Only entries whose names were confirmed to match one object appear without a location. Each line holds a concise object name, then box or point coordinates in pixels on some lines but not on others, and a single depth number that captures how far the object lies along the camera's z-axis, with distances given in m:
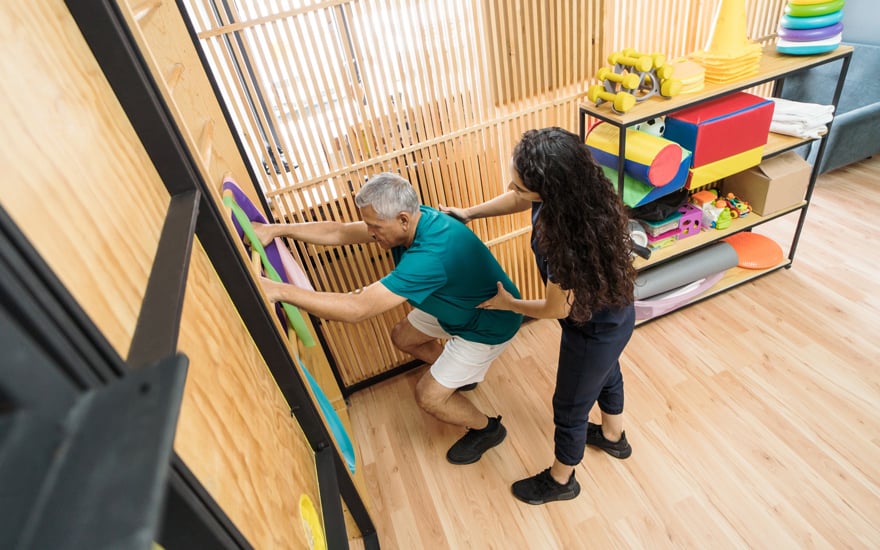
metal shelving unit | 2.14
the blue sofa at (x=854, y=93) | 3.38
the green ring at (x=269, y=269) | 1.34
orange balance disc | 2.89
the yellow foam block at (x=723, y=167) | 2.32
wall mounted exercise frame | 0.67
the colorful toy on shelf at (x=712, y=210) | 2.74
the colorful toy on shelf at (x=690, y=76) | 2.17
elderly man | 1.71
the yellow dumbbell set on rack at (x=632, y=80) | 2.09
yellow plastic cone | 2.18
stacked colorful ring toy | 2.23
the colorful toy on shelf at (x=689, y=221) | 2.64
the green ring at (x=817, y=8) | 2.23
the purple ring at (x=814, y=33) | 2.24
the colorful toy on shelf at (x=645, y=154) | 2.13
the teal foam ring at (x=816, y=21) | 2.23
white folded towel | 2.48
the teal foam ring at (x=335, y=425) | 1.52
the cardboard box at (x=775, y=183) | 2.67
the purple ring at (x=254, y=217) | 1.43
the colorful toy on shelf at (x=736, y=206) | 2.79
